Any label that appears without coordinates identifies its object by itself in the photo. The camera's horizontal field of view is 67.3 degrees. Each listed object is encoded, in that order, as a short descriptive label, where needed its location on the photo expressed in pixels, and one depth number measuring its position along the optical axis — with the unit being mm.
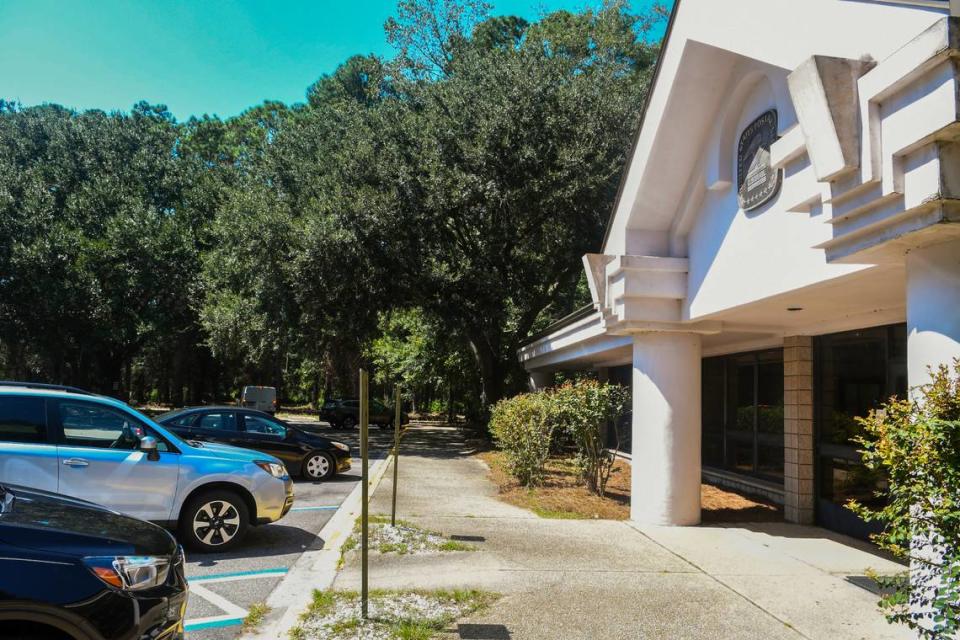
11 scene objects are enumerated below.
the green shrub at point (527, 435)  12500
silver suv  7215
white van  38906
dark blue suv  3330
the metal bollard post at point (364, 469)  5492
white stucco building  4531
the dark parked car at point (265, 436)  13102
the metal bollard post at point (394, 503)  8641
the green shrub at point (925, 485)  3605
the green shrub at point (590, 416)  11195
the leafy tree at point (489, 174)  22203
